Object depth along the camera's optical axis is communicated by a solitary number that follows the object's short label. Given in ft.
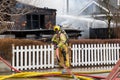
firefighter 40.11
